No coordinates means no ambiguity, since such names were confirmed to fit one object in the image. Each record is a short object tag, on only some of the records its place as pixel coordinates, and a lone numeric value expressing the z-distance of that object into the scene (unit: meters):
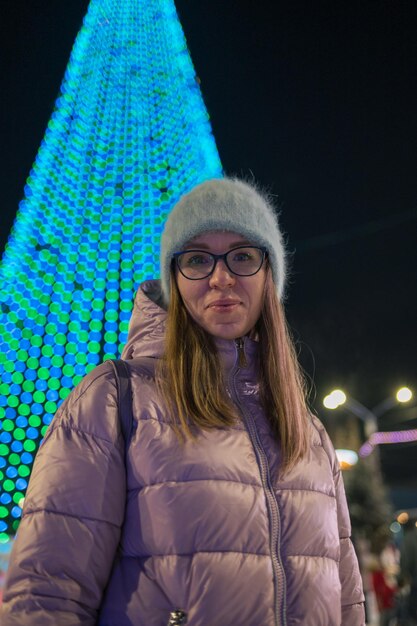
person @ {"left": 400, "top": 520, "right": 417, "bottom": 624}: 6.18
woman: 1.37
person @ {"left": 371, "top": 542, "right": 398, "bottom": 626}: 7.31
